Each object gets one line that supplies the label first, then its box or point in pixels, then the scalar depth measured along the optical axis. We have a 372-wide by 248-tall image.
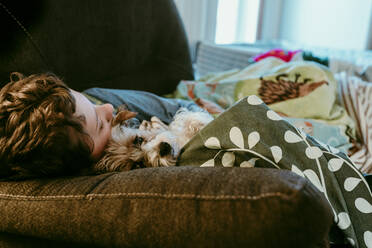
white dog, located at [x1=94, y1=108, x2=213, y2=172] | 0.85
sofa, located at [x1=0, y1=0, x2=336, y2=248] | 0.48
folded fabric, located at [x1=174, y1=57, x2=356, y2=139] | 1.40
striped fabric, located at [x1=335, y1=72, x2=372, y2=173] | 1.22
